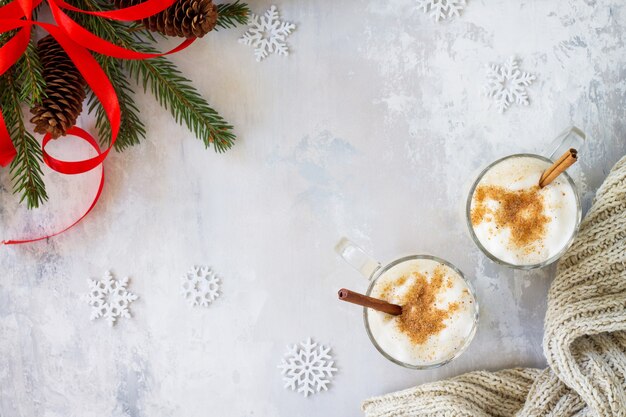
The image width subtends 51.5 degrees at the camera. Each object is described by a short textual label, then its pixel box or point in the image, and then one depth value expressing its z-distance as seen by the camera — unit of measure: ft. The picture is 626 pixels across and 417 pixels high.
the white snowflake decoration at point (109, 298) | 4.39
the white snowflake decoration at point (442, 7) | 4.27
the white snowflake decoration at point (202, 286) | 4.36
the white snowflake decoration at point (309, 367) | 4.33
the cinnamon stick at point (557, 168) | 3.49
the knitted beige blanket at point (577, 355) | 3.92
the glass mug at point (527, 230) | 3.93
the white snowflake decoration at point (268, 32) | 4.32
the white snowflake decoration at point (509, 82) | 4.27
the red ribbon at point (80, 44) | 3.59
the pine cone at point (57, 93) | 3.82
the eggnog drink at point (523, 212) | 3.93
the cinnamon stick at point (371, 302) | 3.50
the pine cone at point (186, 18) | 3.73
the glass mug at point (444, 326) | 3.96
